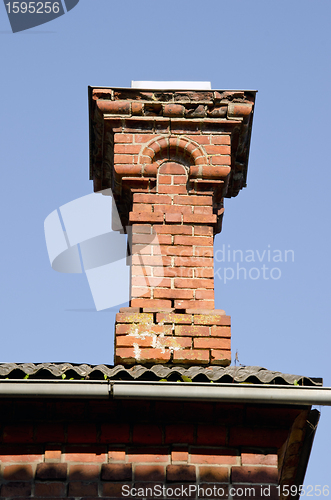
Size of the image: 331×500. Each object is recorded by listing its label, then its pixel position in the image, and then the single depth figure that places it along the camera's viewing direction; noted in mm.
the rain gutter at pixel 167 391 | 9109
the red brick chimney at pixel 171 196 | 11148
